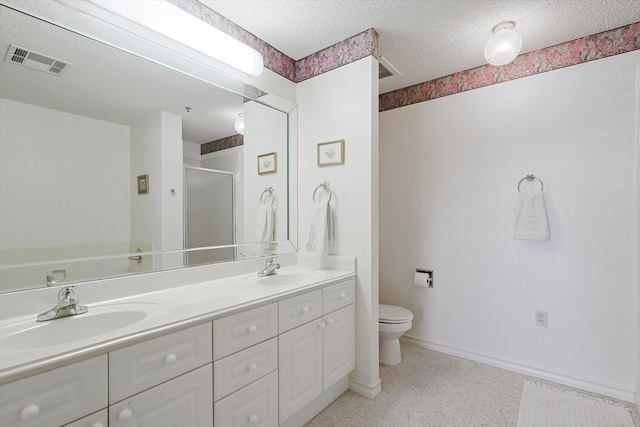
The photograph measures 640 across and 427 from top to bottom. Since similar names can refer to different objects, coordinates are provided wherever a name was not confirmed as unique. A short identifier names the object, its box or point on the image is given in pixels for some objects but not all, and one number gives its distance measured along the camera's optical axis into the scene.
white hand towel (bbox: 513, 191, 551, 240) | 2.13
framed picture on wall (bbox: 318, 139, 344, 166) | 2.08
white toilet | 2.28
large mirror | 1.18
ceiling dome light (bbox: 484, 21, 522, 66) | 1.78
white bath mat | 1.69
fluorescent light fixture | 1.38
